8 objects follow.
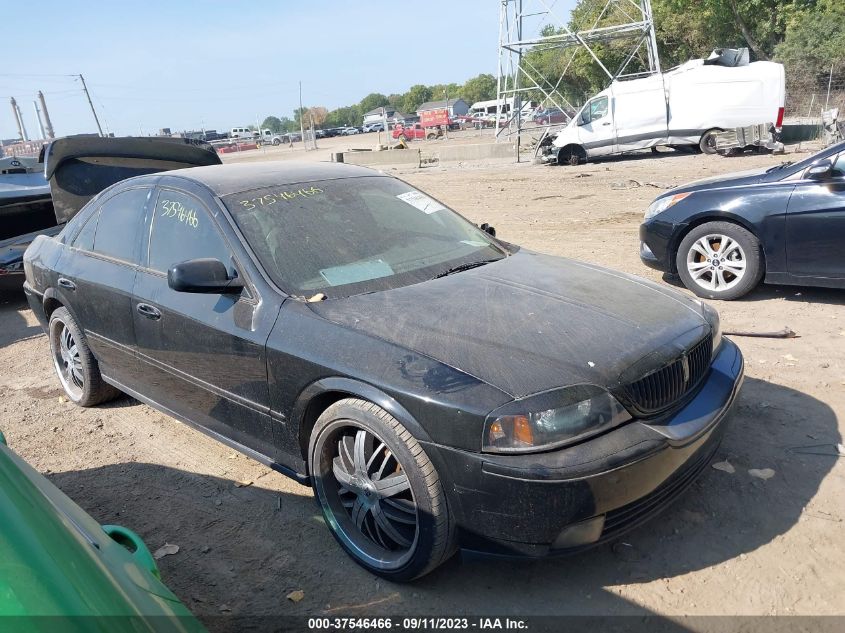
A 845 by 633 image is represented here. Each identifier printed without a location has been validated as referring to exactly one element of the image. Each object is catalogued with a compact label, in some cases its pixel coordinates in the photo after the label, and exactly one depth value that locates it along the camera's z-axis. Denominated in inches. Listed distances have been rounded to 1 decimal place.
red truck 2037.6
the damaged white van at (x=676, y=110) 752.3
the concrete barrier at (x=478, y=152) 983.0
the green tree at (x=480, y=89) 4913.9
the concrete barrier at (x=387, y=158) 1002.1
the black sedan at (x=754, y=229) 219.5
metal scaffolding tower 964.6
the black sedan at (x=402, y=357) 100.6
